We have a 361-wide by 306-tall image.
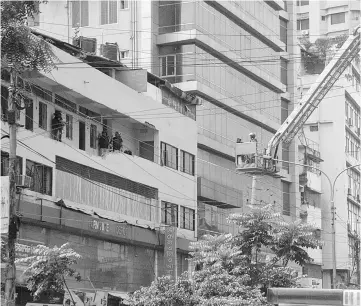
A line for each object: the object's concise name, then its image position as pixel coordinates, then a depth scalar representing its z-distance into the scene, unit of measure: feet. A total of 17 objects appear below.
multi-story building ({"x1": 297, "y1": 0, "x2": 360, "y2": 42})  320.70
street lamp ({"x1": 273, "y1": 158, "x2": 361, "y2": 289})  153.78
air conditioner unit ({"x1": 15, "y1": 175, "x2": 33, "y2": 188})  115.75
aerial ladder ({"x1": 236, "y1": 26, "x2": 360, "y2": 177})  176.45
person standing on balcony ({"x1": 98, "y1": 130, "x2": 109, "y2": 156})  148.25
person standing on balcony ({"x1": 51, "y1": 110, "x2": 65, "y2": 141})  135.33
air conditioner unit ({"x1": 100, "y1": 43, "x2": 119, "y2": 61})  172.45
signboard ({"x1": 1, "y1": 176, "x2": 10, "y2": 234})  66.61
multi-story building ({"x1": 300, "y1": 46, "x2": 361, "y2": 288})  274.57
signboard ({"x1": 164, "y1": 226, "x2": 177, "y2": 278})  154.61
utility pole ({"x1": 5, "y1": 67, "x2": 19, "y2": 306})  79.87
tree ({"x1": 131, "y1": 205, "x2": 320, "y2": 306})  109.60
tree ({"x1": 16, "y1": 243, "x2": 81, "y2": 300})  106.52
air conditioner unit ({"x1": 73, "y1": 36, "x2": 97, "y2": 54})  163.43
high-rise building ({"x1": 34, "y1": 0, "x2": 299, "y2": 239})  189.98
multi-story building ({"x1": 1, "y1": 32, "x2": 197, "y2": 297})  127.13
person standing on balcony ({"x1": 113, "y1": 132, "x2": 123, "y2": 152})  151.33
